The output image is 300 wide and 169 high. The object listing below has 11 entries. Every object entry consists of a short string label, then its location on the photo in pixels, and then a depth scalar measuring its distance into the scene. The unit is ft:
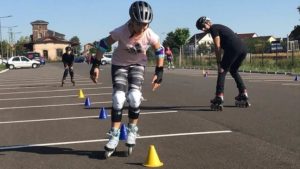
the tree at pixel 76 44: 364.45
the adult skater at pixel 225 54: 25.45
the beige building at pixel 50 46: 320.60
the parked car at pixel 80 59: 223.79
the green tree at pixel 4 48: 322.46
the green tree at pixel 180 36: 144.00
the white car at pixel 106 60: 167.93
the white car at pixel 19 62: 148.69
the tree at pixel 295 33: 214.66
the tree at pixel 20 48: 361.19
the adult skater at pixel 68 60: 51.34
